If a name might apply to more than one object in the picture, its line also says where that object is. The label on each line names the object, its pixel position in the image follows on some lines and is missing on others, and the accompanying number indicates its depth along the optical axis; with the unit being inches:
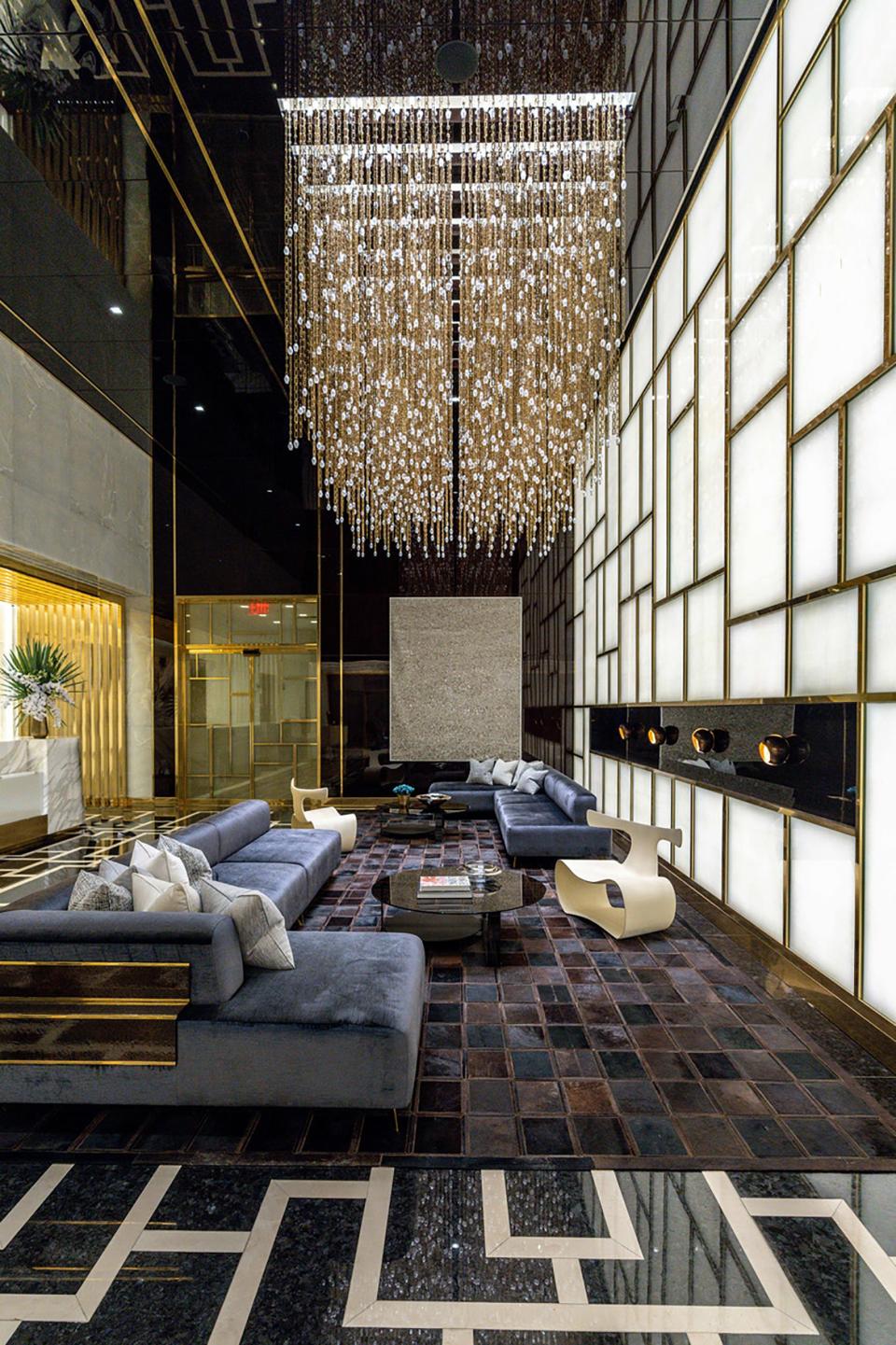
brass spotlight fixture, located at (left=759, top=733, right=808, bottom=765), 110.5
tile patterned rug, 78.6
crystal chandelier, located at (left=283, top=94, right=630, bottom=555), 159.8
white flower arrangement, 280.5
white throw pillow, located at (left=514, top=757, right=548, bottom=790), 299.6
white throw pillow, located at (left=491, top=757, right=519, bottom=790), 313.0
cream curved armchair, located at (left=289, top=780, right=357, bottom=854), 229.3
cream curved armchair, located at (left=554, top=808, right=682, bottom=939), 145.6
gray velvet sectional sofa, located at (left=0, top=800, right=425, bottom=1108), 80.6
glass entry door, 350.6
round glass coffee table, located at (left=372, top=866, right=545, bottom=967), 133.3
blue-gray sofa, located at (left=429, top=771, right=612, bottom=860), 208.8
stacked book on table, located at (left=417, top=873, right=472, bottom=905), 137.7
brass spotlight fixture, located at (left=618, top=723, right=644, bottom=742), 208.8
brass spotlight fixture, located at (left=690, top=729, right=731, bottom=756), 141.3
